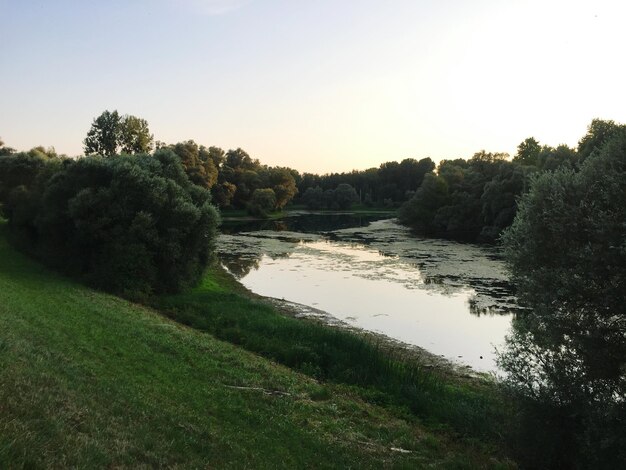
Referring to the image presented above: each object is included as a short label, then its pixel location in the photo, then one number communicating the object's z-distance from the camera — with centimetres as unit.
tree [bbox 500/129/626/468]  832
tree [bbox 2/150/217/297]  2534
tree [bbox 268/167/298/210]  11881
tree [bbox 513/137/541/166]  9319
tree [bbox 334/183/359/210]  14525
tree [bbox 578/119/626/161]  4495
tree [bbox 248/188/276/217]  10681
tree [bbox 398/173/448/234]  7962
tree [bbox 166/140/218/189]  8606
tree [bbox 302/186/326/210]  14638
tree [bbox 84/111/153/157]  9069
